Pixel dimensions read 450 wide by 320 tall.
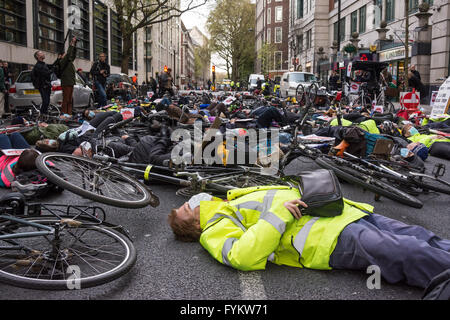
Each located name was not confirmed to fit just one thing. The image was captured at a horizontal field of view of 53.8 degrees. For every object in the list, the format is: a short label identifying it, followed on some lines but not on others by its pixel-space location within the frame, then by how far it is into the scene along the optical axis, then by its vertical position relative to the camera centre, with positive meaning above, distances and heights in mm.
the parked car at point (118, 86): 21969 +1061
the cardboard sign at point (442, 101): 12481 +206
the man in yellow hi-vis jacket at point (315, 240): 2926 -917
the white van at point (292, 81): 26938 +1711
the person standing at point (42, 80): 13836 +849
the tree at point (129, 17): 27891 +5745
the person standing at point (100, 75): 16969 +1269
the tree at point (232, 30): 78562 +14068
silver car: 15781 +473
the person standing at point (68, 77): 13812 +954
